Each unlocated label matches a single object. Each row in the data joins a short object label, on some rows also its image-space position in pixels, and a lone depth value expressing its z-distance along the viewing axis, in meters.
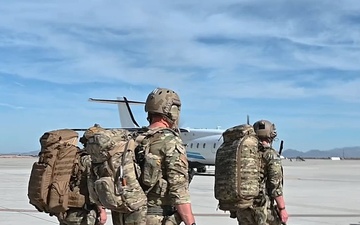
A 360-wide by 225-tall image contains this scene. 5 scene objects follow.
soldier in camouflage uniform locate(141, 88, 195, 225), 4.38
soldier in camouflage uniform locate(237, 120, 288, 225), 6.08
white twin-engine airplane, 32.28
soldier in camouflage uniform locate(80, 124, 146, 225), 4.40
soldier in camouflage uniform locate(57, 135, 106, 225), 5.71
